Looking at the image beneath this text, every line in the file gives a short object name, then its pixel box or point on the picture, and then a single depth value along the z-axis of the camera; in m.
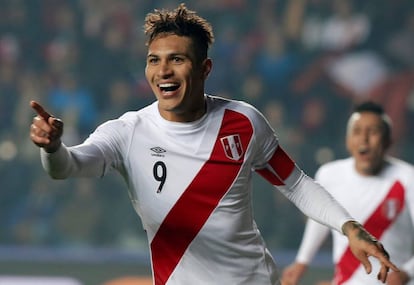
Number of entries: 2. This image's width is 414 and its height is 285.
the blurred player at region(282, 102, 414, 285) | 14.17
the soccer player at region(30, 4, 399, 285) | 9.80
